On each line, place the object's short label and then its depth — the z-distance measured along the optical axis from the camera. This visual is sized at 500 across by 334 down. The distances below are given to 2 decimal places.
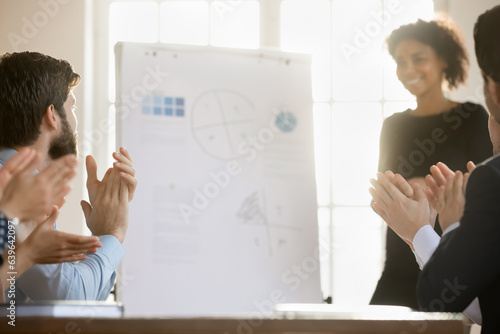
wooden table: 2.26
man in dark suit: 2.91
